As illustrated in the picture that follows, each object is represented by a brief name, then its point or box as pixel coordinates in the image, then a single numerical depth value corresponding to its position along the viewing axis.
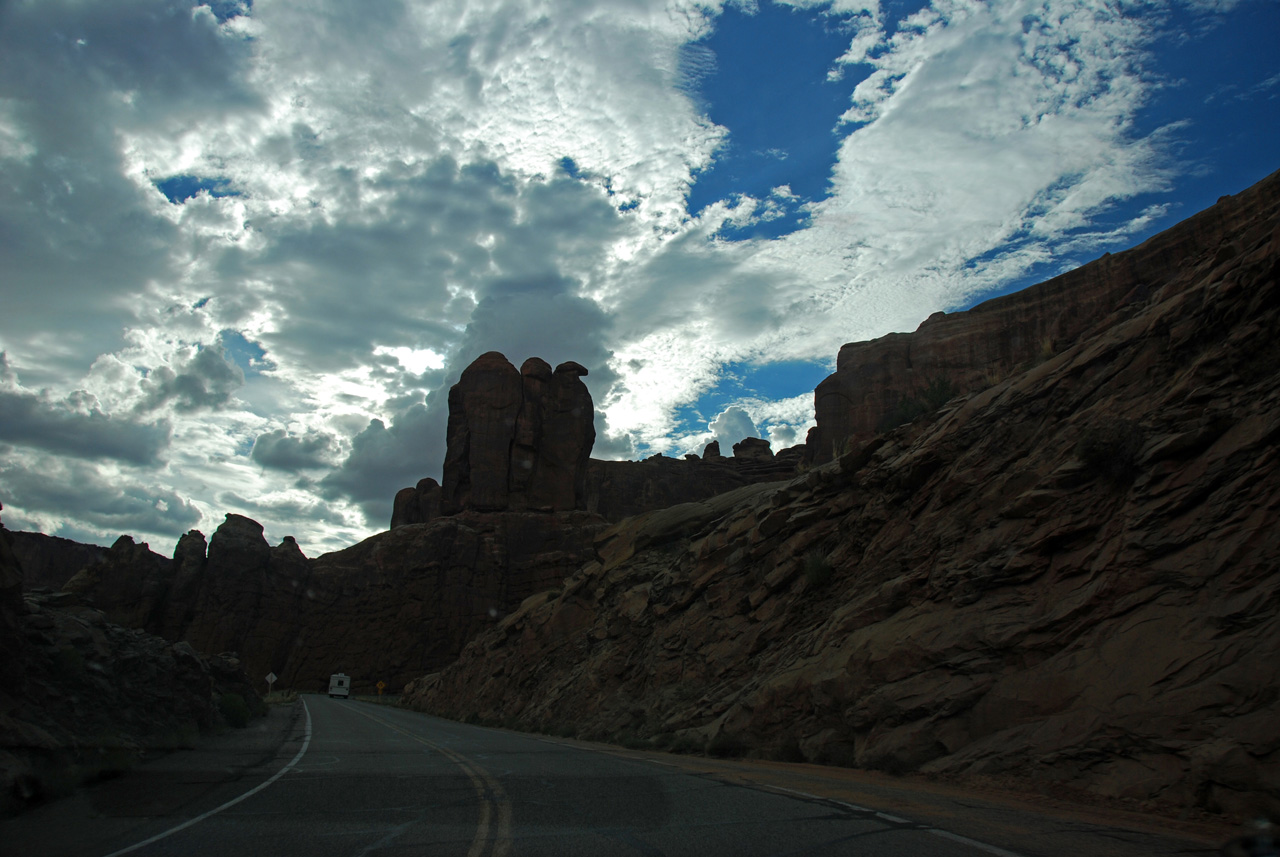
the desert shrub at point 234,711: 23.39
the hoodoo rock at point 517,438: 74.88
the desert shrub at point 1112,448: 12.40
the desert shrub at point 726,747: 16.61
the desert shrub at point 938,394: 26.67
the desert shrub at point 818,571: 19.83
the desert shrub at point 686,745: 18.14
